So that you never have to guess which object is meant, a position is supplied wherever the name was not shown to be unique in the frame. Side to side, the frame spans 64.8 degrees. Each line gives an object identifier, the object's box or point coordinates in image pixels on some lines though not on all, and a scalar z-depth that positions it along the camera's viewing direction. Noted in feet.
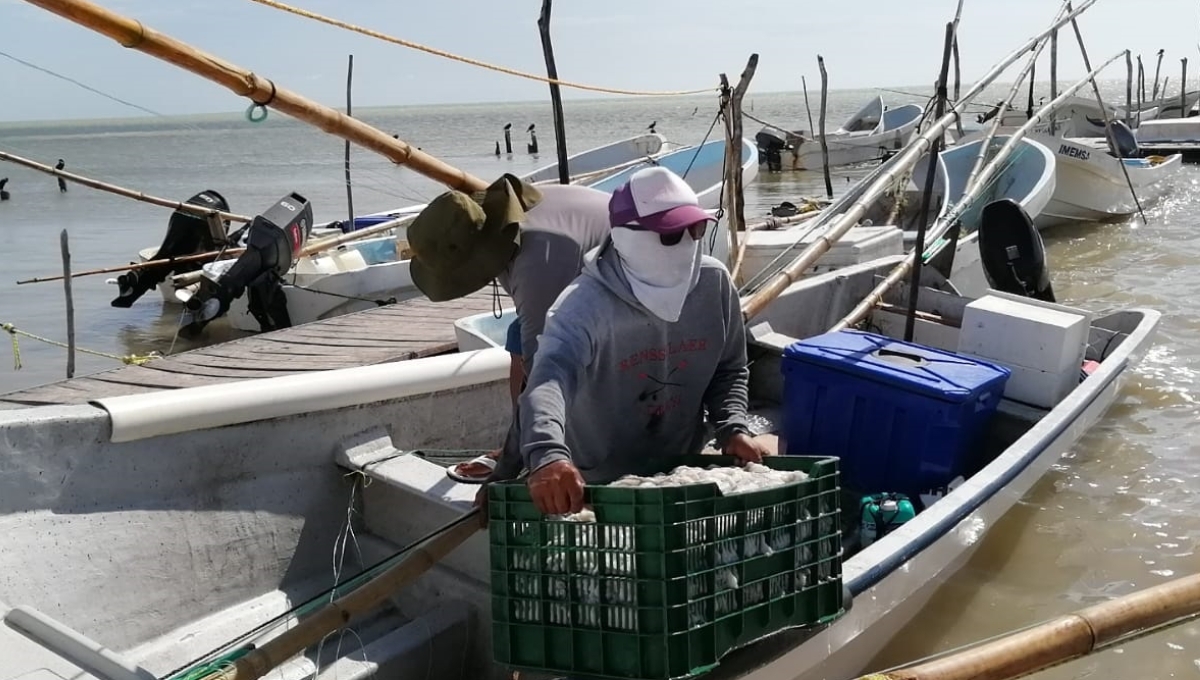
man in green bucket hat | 10.77
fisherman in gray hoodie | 7.89
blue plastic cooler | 12.96
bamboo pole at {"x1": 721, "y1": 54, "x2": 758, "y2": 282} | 19.84
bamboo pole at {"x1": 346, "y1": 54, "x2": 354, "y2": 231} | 41.70
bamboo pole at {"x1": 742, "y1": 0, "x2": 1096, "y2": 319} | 15.23
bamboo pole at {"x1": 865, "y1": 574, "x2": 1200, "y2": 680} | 7.66
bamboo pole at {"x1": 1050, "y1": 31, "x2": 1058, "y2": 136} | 84.56
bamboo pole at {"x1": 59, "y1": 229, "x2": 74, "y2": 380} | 22.48
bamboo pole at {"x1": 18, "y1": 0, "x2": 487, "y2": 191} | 9.57
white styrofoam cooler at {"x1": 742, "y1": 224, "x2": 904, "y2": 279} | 21.20
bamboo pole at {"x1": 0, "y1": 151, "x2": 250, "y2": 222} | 27.09
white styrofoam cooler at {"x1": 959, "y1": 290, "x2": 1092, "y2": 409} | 15.06
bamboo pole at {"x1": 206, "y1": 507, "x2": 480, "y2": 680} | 7.98
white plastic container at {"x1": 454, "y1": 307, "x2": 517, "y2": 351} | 16.40
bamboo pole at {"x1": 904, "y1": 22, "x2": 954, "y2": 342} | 17.44
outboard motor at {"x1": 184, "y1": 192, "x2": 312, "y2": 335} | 31.12
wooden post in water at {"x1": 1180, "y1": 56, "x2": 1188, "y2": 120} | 105.02
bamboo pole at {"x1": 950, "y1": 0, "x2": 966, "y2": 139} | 80.38
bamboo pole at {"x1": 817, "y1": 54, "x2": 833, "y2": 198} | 63.62
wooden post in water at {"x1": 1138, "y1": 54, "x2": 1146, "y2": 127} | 106.24
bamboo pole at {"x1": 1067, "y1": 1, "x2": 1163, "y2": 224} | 38.95
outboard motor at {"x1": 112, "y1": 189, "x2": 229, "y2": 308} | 37.35
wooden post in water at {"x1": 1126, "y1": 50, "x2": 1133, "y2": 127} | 98.55
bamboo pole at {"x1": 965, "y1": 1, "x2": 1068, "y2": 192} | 26.73
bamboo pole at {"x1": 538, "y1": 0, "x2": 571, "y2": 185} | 26.58
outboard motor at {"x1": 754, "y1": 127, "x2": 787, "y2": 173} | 87.04
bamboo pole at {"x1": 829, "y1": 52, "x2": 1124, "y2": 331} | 18.05
